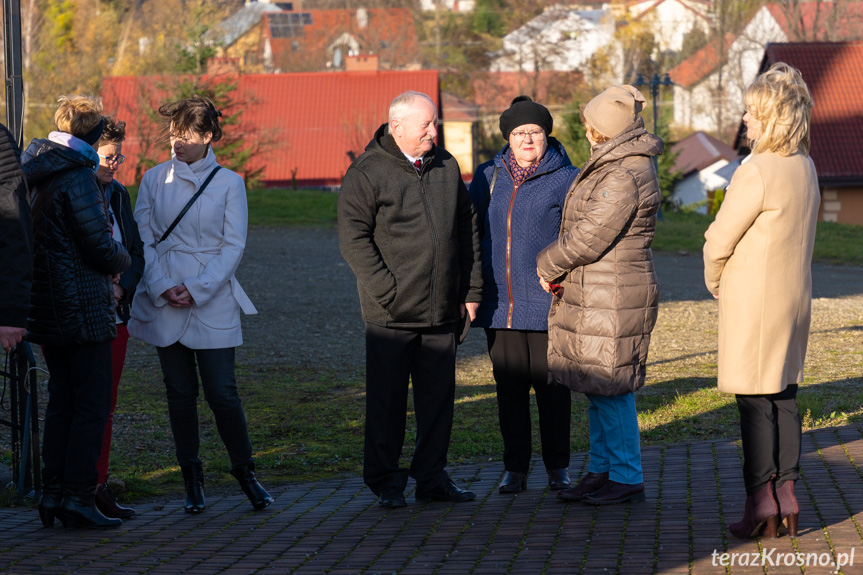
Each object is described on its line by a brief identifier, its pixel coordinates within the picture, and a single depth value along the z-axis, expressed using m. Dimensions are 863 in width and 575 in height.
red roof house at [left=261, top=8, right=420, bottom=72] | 68.50
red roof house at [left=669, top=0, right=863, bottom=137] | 56.54
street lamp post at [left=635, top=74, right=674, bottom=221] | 29.45
